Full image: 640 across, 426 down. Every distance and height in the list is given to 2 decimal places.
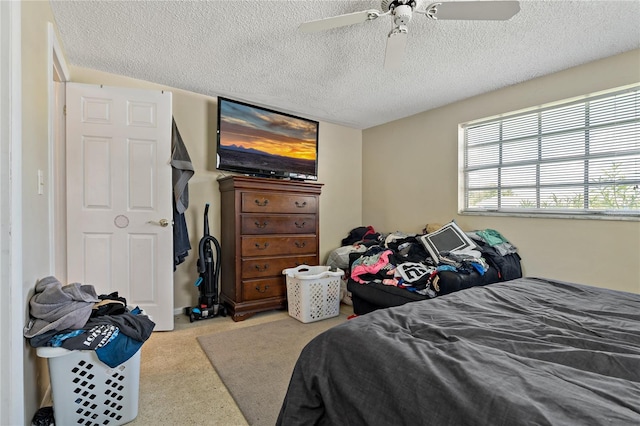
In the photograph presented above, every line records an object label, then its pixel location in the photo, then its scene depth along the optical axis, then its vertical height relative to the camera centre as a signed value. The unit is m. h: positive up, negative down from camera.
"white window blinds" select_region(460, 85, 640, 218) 2.41 +0.48
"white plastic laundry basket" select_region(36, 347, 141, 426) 1.39 -0.89
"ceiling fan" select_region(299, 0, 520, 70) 1.58 +1.12
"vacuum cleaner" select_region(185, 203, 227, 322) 2.96 -0.78
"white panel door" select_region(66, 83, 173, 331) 2.43 +0.11
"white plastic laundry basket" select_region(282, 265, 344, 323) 2.89 -0.87
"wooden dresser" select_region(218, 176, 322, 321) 2.96 -0.32
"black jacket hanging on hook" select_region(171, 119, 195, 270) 2.76 +0.15
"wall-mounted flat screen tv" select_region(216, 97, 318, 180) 3.13 +0.76
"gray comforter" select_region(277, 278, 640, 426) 0.63 -0.42
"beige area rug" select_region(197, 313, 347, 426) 1.66 -1.10
